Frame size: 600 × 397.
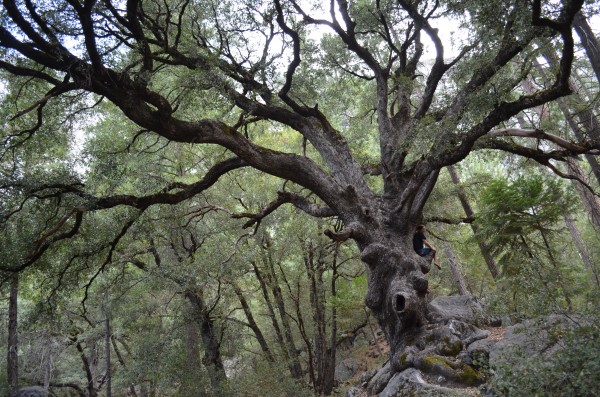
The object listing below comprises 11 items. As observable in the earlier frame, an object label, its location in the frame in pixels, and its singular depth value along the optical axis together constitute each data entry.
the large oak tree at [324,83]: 5.54
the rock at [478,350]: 5.49
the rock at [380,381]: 6.82
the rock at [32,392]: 14.05
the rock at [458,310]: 6.80
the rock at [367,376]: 9.53
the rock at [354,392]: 8.46
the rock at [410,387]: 4.89
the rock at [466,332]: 6.24
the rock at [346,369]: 16.92
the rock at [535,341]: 4.12
